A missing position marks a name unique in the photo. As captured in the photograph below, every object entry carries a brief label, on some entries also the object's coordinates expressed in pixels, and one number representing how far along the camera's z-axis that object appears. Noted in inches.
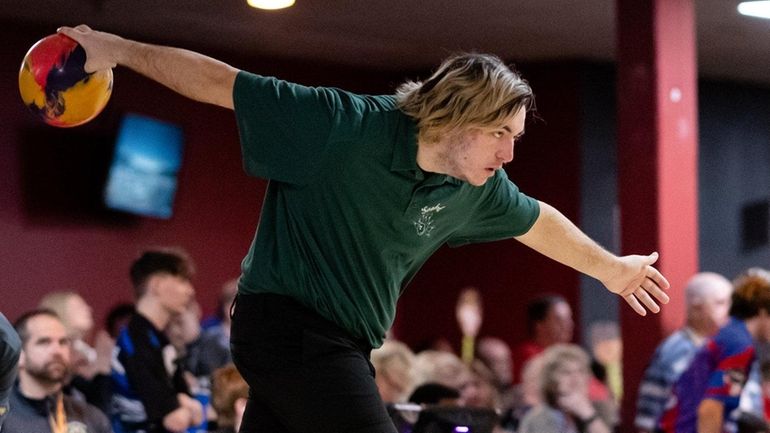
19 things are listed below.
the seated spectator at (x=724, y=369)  410.9
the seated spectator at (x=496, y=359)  641.6
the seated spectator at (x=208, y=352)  487.2
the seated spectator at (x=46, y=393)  365.7
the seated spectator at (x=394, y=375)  470.0
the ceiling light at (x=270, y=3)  538.9
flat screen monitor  686.5
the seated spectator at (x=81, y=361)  462.3
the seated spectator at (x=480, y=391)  500.1
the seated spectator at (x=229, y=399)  376.8
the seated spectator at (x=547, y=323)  629.3
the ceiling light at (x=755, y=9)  627.7
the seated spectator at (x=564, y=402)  457.4
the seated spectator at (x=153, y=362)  387.9
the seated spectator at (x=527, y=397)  488.7
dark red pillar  498.9
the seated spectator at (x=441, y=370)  486.3
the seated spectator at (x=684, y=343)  466.3
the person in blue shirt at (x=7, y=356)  258.0
